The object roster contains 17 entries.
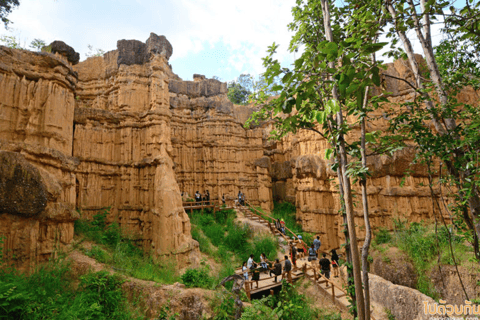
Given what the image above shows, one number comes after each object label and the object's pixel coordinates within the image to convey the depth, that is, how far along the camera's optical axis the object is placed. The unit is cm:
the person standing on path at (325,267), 1140
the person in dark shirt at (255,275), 1102
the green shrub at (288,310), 761
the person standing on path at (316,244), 1309
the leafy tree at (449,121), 338
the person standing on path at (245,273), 1126
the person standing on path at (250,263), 1180
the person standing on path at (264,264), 1219
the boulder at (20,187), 718
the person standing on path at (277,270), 1152
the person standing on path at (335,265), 1241
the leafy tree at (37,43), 2164
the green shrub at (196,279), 934
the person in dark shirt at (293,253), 1292
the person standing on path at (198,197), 1919
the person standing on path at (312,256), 1242
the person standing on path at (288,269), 1133
